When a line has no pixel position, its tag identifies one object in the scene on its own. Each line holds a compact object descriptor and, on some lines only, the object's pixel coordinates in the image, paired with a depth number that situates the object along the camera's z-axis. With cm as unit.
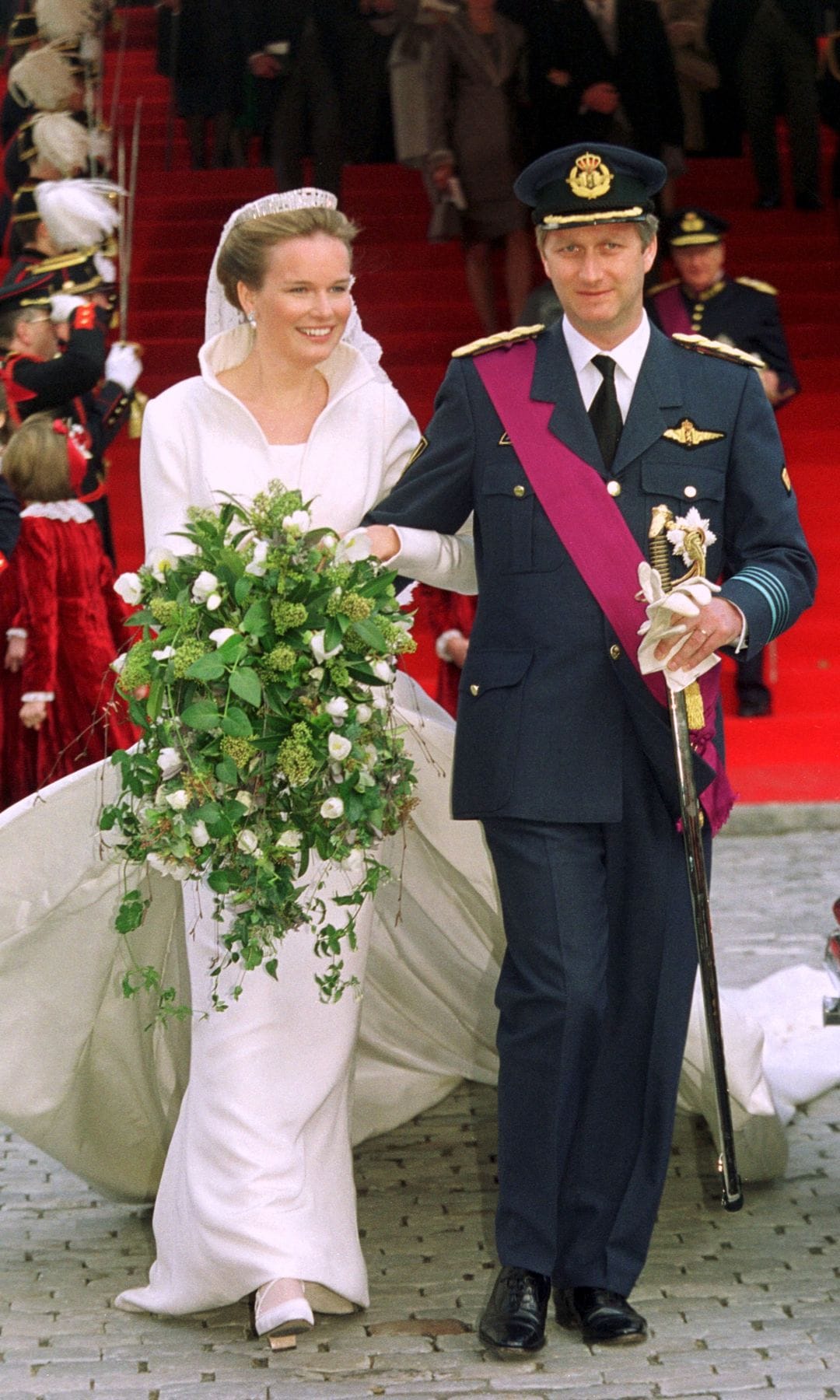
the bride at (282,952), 791
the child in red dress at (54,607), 1552
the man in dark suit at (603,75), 2452
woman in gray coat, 2287
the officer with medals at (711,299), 1764
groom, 761
